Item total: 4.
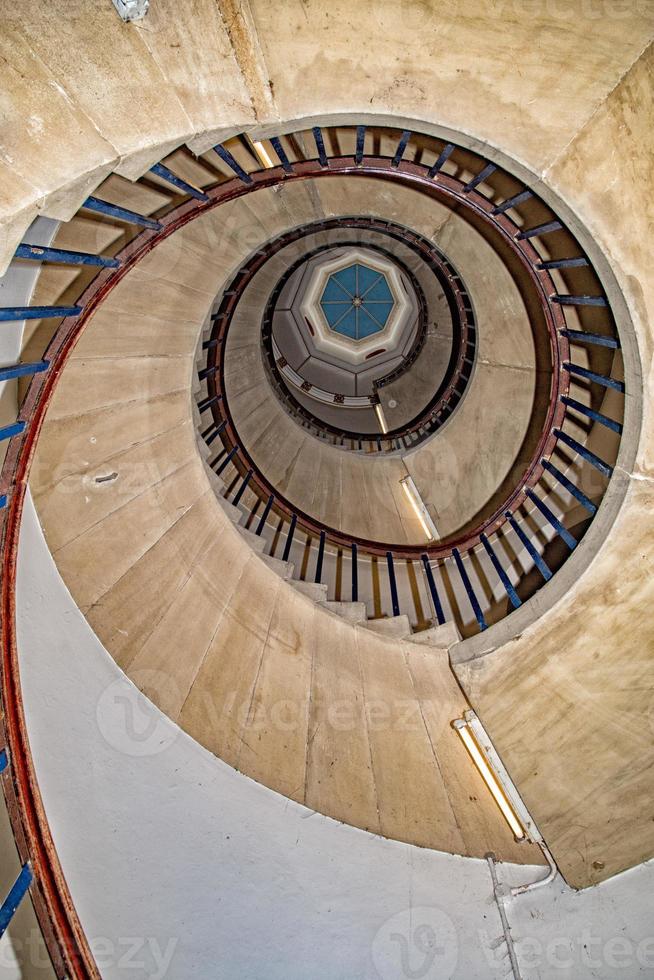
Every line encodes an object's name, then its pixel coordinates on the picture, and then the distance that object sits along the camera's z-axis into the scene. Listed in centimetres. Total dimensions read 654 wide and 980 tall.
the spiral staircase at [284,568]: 209
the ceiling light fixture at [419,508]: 709
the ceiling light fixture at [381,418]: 951
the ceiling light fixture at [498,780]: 370
